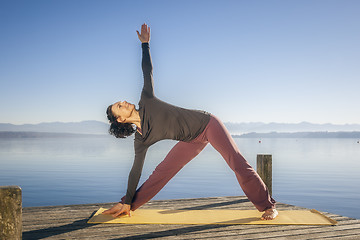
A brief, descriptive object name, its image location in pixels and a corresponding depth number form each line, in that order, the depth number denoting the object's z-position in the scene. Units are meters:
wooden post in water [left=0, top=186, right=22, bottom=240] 2.29
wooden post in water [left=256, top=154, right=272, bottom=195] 5.49
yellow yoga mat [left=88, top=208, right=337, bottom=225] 3.87
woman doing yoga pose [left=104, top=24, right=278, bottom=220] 3.72
